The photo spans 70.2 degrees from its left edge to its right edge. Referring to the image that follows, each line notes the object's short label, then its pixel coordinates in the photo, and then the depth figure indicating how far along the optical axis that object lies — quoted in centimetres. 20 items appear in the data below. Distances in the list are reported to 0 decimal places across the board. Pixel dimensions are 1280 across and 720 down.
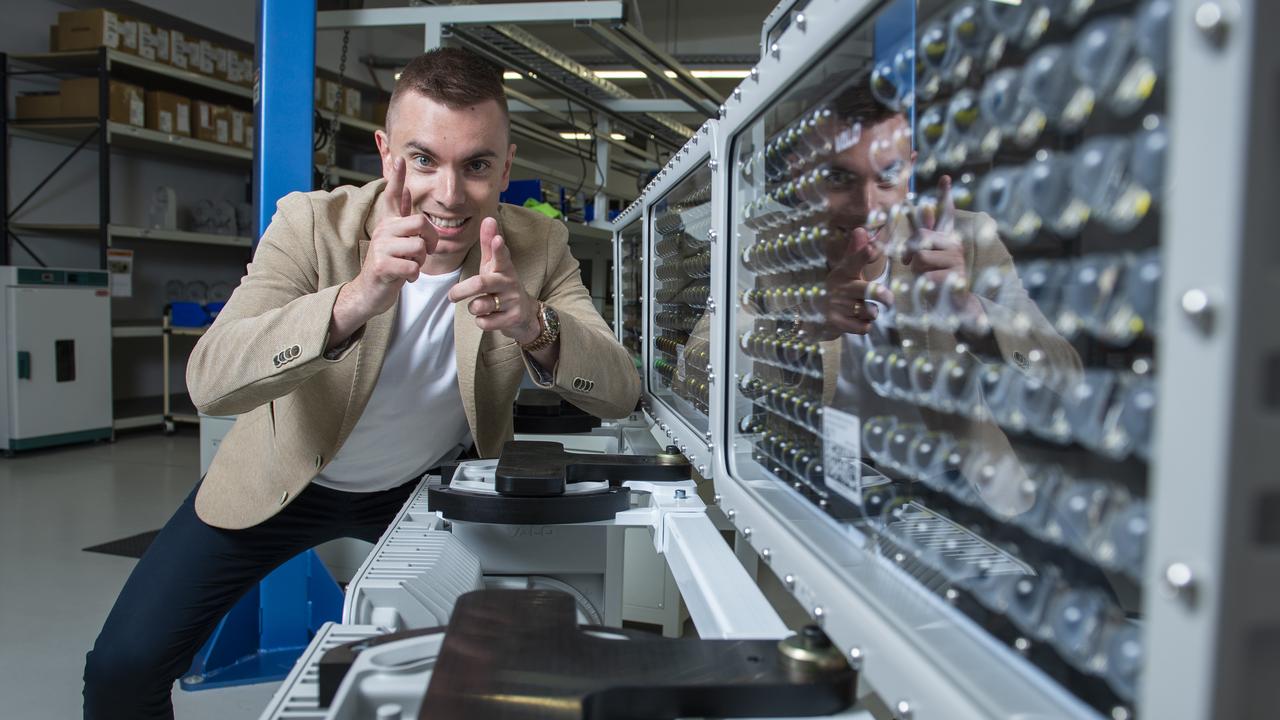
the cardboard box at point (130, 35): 528
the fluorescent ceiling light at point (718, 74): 615
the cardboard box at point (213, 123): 570
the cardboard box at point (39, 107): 521
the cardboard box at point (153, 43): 539
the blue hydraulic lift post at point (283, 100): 209
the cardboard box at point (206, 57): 570
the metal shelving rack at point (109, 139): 516
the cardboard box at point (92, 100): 514
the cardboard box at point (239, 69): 595
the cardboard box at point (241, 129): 592
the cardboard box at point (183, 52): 555
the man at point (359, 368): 133
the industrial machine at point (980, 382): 26
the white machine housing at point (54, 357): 464
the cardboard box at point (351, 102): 680
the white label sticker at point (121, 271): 542
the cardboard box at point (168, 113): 543
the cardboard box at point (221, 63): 584
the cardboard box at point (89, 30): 515
